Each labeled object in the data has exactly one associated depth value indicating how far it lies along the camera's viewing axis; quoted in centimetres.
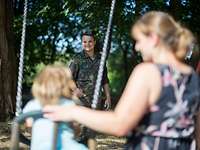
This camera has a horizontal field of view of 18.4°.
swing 270
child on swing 273
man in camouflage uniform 712
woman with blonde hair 224
